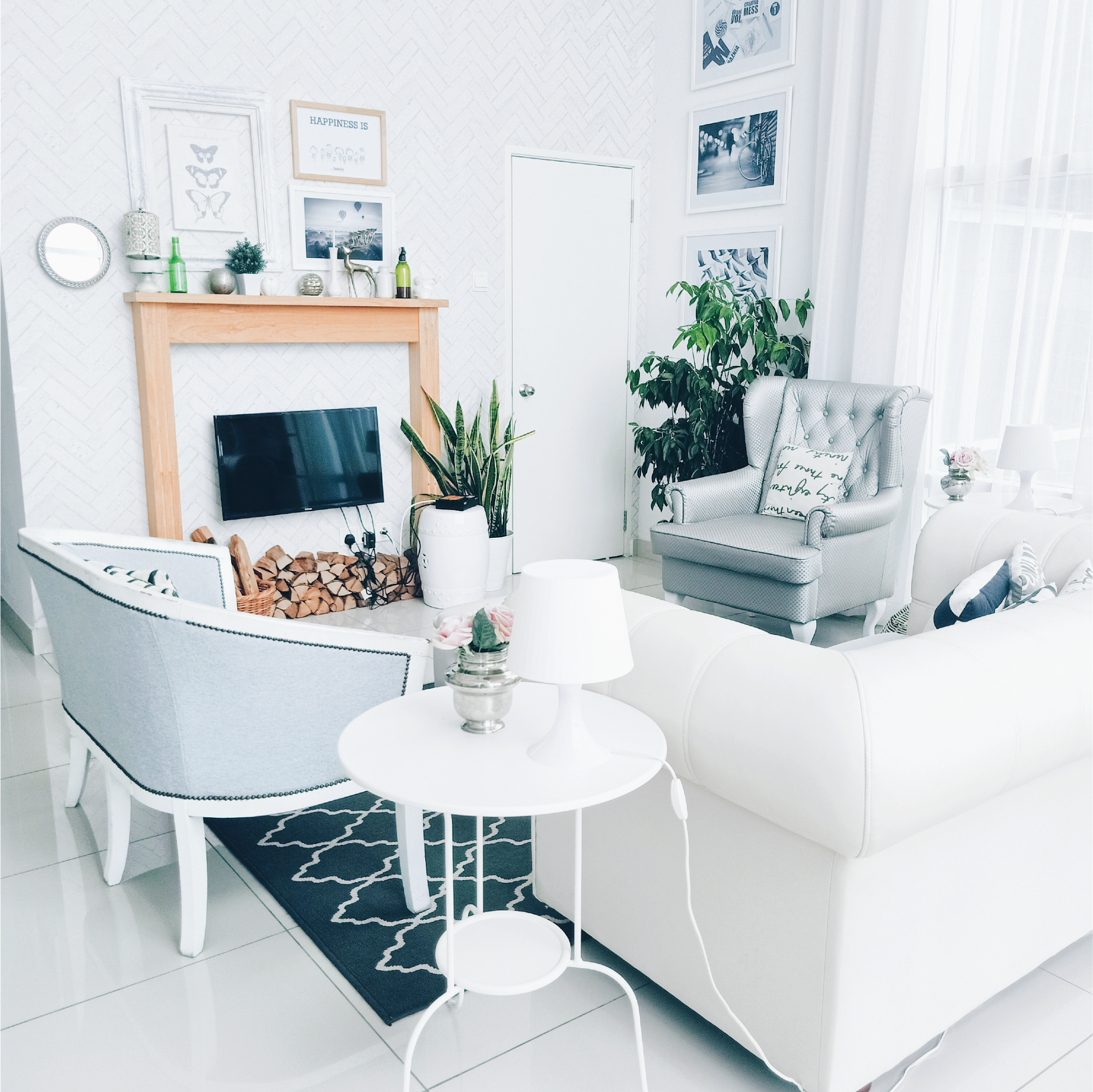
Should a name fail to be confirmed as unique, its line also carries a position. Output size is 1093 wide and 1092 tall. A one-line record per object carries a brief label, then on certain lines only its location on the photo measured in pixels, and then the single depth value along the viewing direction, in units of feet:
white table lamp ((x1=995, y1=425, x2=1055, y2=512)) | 11.39
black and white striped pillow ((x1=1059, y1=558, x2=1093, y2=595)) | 6.92
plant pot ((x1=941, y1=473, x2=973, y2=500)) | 12.07
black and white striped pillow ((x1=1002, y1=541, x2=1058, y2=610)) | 6.97
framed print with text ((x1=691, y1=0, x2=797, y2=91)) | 15.26
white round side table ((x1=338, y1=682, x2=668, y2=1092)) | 4.69
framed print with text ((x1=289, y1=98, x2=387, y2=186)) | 14.25
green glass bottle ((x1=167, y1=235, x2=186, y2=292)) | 13.15
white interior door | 16.94
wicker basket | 13.78
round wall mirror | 12.52
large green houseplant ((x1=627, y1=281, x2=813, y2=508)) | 14.79
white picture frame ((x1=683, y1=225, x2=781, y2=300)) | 16.05
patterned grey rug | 6.68
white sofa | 4.62
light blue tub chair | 6.54
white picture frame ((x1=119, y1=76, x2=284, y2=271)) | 12.94
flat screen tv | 14.30
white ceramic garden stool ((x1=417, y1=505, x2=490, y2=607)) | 14.98
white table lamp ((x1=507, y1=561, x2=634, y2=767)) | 4.69
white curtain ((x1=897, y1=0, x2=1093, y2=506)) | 11.80
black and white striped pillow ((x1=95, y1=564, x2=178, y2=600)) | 7.46
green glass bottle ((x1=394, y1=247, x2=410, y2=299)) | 15.03
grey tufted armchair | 12.83
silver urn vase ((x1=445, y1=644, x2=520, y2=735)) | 5.37
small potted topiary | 13.73
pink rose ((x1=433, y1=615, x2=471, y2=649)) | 5.39
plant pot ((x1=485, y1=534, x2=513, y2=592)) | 16.05
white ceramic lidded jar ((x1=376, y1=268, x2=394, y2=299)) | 15.21
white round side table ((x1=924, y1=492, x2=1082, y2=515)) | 12.17
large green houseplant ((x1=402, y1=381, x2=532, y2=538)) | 15.69
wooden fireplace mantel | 13.08
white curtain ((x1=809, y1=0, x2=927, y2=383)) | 13.48
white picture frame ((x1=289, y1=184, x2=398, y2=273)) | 14.43
